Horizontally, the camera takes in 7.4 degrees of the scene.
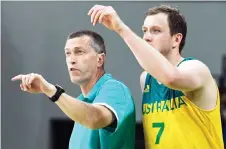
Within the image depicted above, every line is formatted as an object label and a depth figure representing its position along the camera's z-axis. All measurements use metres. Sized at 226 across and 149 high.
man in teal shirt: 8.41
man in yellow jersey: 8.49
